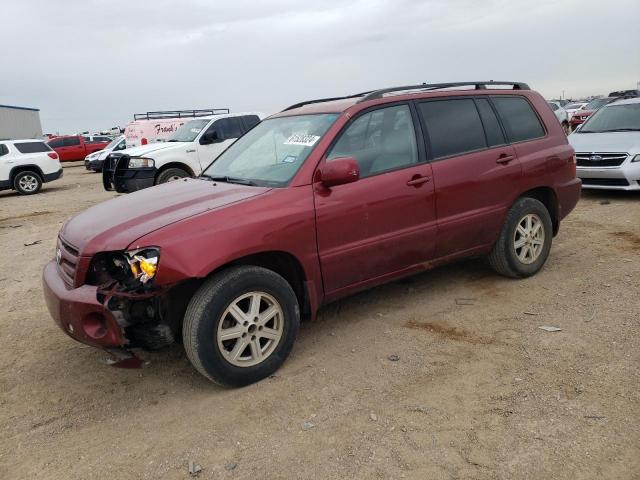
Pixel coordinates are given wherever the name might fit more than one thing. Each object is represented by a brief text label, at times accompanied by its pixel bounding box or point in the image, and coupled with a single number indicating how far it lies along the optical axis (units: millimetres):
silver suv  8164
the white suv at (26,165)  15266
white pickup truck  10531
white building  37312
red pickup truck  30792
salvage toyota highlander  3098
